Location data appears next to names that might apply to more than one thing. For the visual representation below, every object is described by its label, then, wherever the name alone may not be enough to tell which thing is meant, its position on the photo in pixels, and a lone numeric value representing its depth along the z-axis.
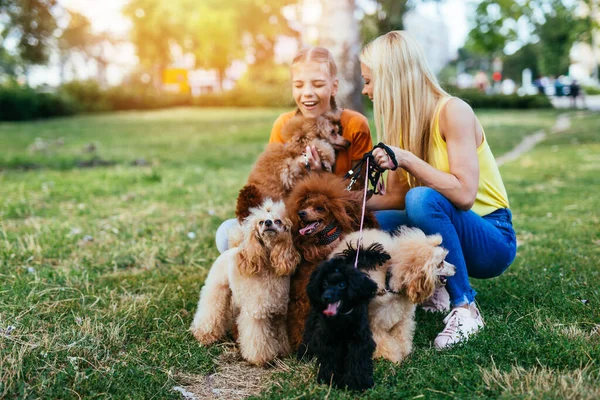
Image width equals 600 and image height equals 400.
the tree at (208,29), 36.28
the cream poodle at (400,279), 2.88
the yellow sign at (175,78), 53.78
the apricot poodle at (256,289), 2.99
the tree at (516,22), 26.97
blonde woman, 3.33
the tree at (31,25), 11.02
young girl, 3.77
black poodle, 2.55
